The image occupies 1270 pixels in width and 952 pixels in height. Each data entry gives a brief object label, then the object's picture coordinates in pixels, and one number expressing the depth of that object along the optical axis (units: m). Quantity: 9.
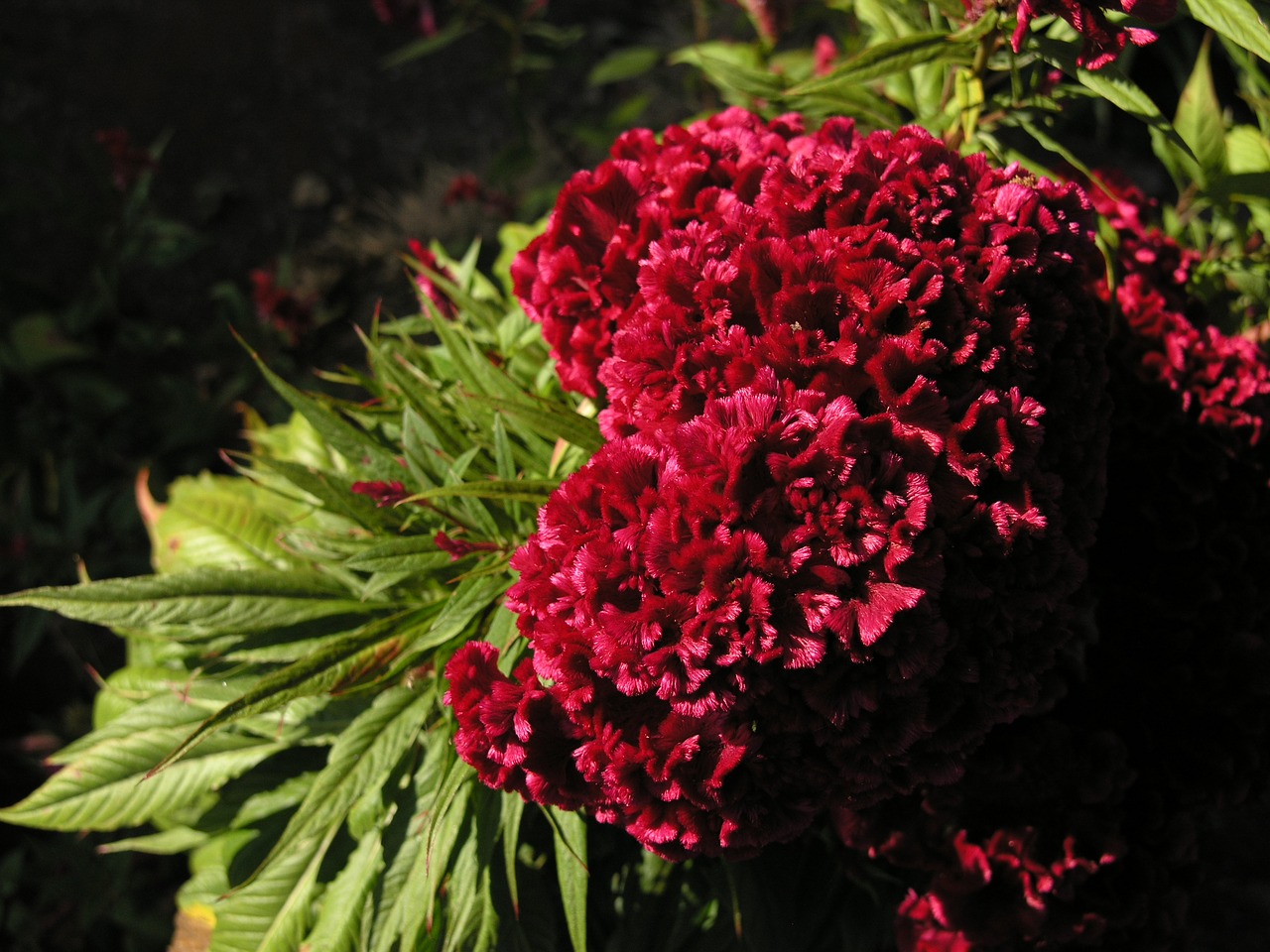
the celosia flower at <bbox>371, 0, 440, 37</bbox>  1.00
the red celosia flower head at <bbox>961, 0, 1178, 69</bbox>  0.50
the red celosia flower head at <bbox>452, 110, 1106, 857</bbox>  0.48
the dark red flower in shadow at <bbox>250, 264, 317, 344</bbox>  0.93
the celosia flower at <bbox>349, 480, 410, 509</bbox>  0.55
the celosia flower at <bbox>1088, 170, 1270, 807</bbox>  0.56
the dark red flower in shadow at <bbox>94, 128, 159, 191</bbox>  0.97
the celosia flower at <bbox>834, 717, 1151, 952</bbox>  0.55
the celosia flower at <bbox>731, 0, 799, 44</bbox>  0.76
